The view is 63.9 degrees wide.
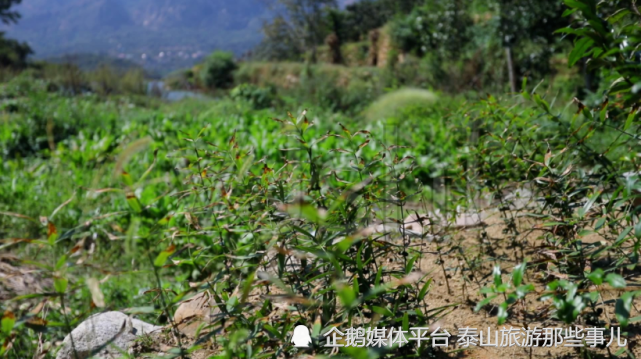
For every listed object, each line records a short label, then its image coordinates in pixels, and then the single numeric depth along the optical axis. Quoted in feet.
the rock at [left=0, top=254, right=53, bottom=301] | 9.18
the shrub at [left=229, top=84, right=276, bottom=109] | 33.65
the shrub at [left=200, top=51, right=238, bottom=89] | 68.59
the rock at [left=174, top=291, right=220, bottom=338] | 4.70
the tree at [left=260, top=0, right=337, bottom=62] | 88.07
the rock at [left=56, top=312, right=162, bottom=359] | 6.09
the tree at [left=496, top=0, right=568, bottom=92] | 31.68
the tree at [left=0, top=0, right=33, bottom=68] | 83.61
